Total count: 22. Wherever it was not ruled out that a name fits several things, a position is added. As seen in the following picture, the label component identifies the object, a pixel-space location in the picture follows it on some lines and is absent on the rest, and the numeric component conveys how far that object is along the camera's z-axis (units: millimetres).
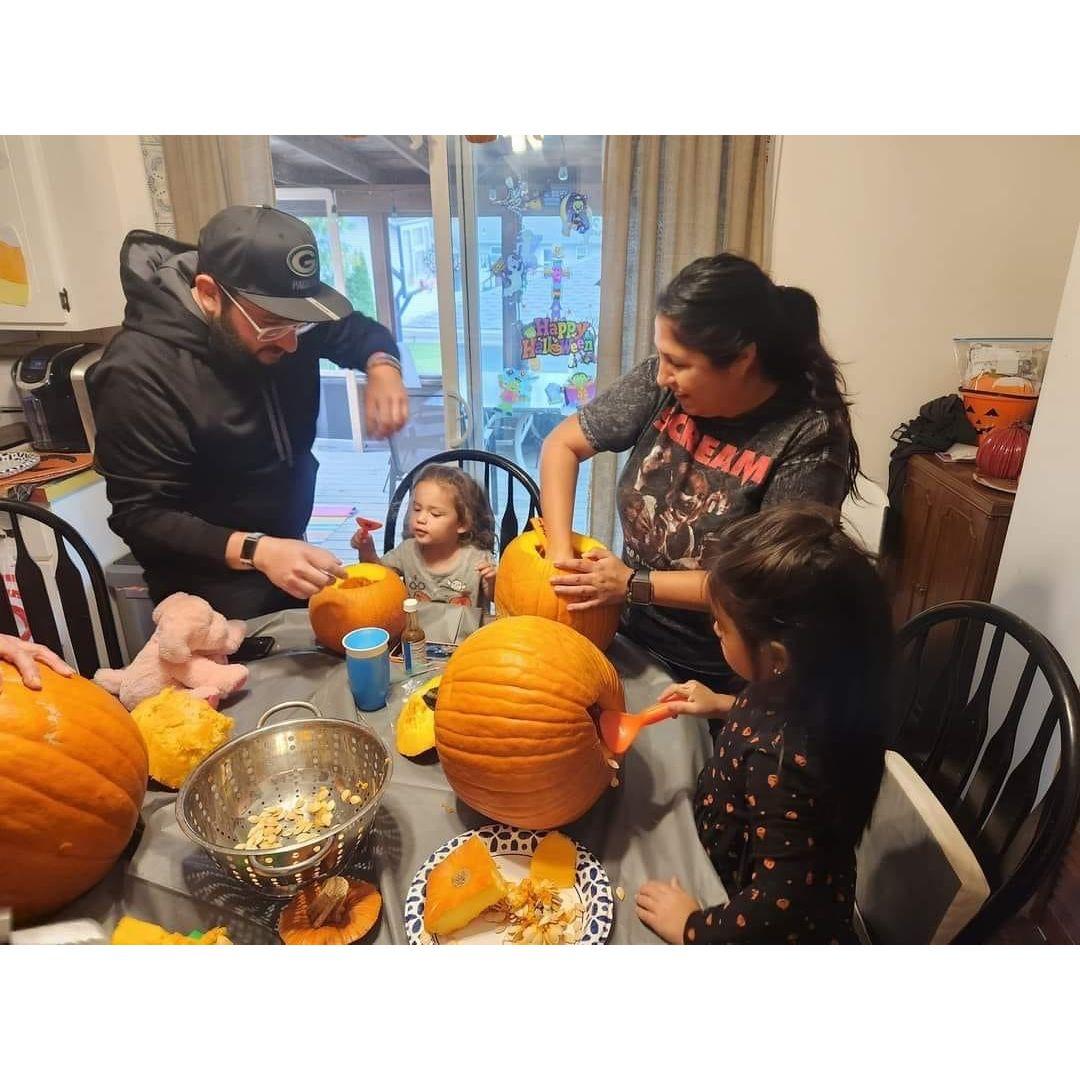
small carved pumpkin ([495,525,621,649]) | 824
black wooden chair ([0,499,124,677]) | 910
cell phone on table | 926
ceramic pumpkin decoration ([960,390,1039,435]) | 1003
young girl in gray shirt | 1160
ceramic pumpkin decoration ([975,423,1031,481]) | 1120
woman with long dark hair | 699
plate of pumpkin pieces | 527
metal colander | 518
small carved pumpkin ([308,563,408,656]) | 895
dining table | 558
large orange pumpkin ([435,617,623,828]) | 589
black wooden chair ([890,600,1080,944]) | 564
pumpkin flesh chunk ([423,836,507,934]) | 523
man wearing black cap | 792
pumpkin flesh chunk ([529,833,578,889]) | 576
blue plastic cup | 801
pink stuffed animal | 767
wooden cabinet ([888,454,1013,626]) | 1239
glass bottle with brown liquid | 894
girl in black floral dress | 541
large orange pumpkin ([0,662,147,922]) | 512
